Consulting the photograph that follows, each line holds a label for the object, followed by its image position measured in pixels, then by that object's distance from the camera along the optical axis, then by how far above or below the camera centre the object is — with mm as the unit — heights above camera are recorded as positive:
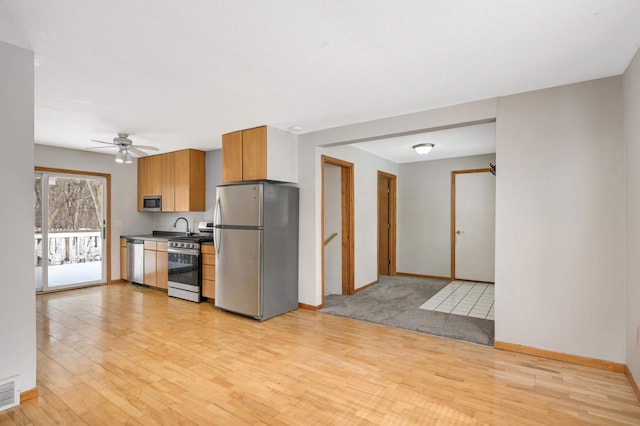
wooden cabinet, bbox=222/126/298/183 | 4039 +789
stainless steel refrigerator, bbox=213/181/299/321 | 3859 -430
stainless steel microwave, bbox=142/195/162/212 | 5938 +216
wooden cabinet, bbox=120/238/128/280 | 5984 -833
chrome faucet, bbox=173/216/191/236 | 5902 -129
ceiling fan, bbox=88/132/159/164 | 4543 +999
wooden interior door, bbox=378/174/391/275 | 6785 -243
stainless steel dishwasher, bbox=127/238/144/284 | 5629 -830
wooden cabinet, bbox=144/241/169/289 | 5254 -841
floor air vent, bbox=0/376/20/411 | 2064 -1180
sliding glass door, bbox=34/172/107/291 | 5164 -266
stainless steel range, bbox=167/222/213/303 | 4695 -817
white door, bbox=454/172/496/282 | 5875 -238
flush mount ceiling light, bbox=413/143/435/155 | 5003 +1055
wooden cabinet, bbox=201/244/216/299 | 4555 -825
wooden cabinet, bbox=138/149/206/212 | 5535 +638
